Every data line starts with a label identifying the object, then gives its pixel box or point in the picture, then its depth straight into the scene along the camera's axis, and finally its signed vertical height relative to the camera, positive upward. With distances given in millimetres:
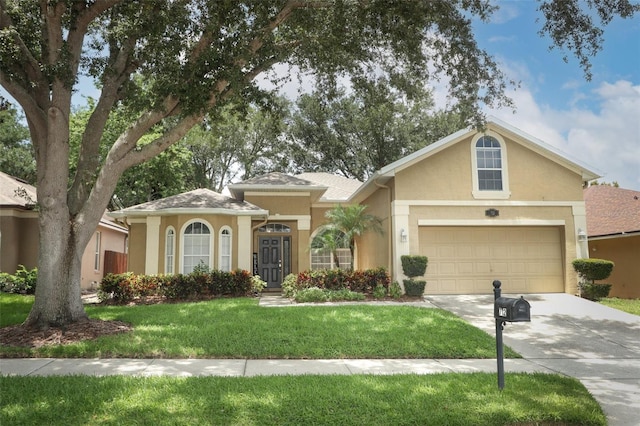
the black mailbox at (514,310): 5350 -783
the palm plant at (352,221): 15891 +884
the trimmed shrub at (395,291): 13898 -1399
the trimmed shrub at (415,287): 13992 -1286
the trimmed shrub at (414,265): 14102 -610
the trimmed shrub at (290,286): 14709 -1288
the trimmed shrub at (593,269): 14234 -800
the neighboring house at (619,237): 16594 +243
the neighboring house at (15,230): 17484 +788
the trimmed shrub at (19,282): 16078 -1158
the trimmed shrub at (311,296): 13477 -1485
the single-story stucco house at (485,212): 15000 +1118
